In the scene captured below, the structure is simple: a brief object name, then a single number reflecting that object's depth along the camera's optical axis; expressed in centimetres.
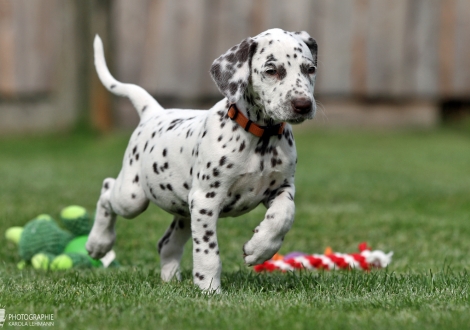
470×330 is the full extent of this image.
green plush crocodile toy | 1137
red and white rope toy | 1117
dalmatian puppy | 846
